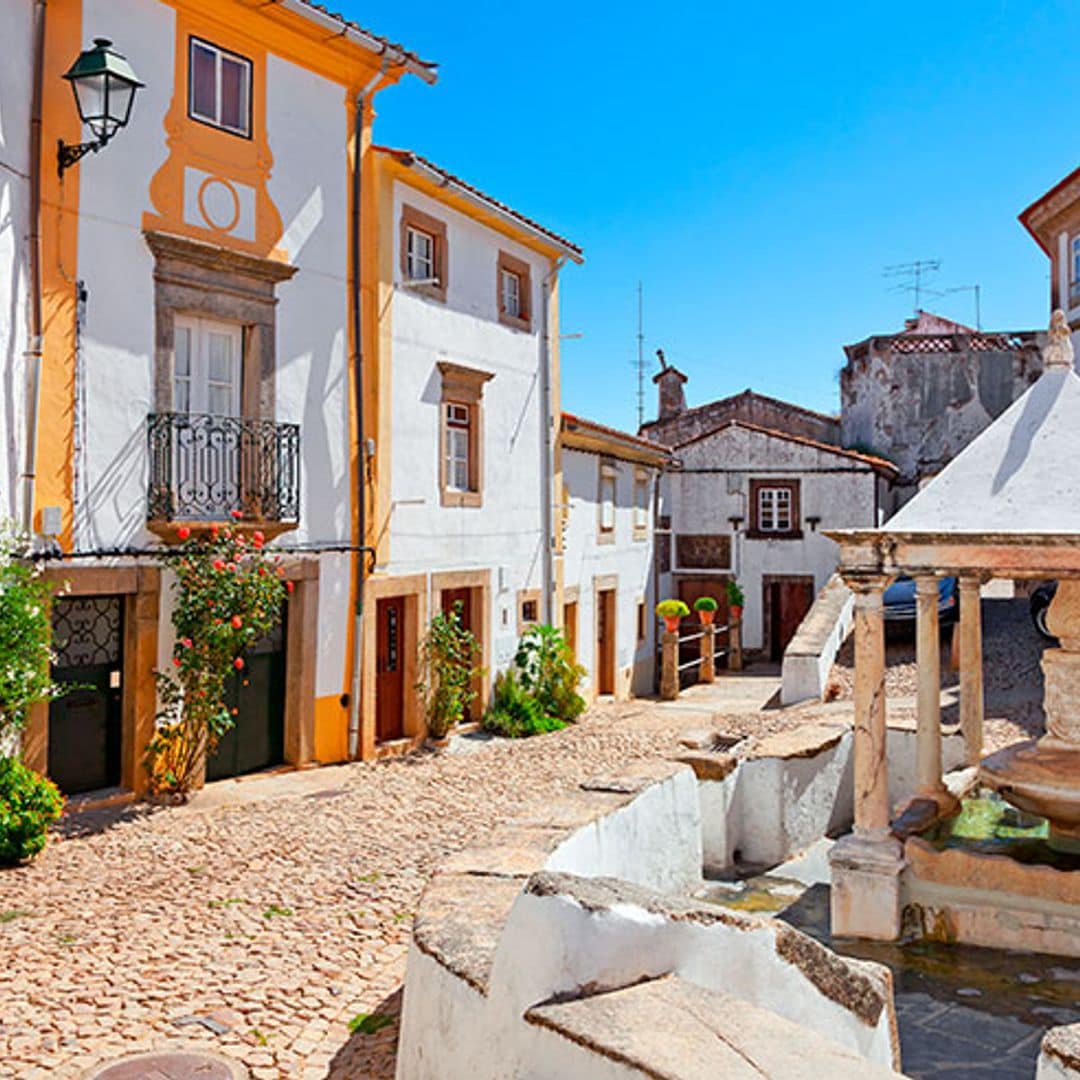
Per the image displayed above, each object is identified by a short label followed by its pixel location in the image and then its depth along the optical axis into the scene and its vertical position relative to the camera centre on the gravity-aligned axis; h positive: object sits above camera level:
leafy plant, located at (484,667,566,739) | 15.33 -2.30
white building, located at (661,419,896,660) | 27.66 +1.43
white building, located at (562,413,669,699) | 19.83 +0.23
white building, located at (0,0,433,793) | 9.98 +2.45
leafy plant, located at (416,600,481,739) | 14.22 -1.60
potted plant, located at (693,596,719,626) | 23.18 -1.01
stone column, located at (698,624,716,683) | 23.61 -2.12
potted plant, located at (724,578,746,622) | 26.81 -0.92
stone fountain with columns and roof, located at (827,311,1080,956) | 6.72 -0.86
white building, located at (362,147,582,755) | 13.75 +2.07
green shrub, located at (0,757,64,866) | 8.15 -2.05
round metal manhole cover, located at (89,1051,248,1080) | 4.69 -2.36
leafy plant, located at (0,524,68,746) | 8.66 -0.69
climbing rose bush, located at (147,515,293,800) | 10.50 -0.81
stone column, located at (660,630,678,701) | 20.80 -2.10
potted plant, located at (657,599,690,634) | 21.12 -0.98
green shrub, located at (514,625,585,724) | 16.47 -1.78
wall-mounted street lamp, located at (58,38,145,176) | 9.16 +4.35
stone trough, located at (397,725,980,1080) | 2.81 -1.33
